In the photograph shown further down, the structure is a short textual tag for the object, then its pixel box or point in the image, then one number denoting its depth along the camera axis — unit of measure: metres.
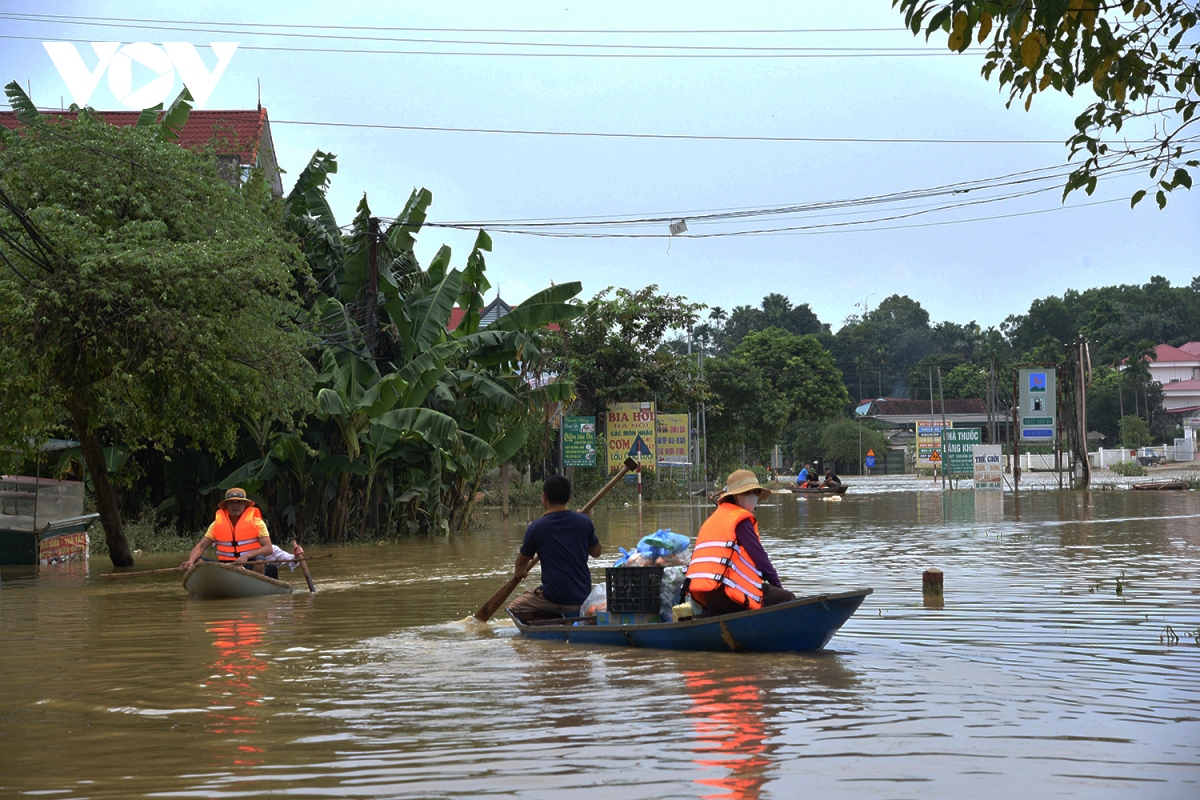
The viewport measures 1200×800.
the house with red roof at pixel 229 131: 32.12
